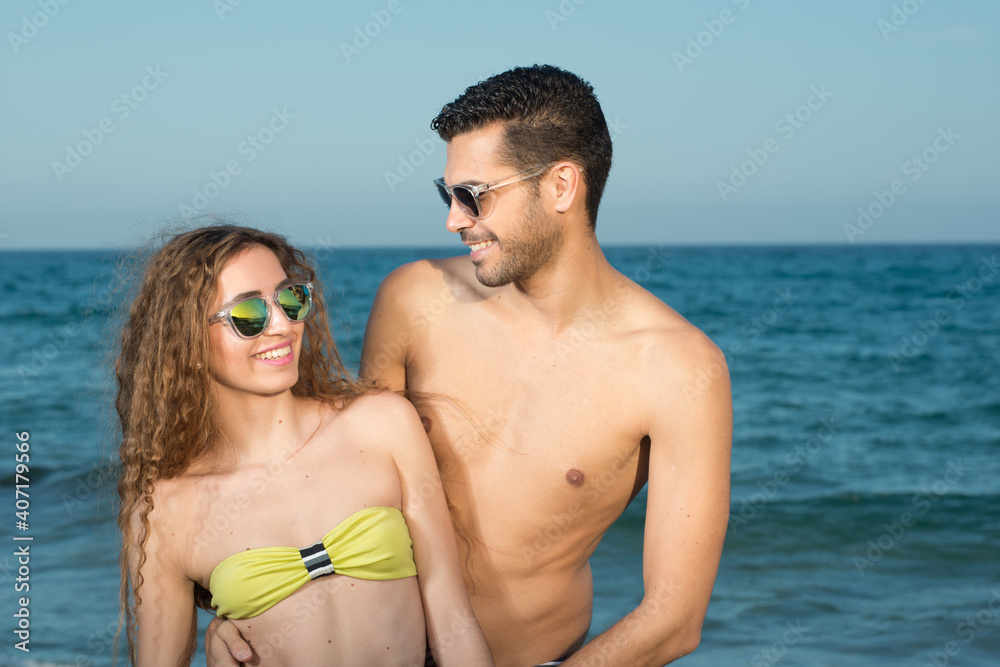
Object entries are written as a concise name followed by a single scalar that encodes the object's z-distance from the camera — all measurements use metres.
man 2.73
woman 2.49
